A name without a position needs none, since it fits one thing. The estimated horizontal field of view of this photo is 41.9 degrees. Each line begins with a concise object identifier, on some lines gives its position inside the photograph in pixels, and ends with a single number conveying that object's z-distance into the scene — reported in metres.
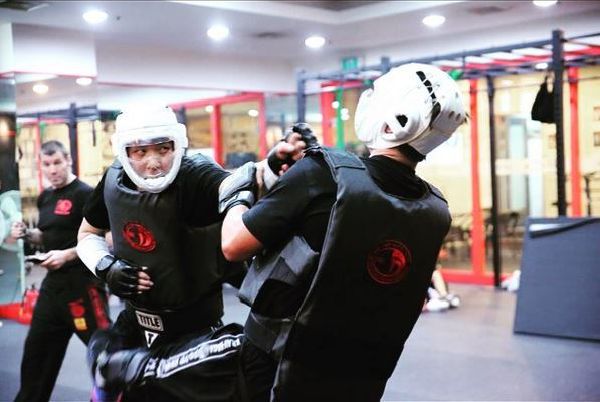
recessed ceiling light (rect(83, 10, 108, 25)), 7.12
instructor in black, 3.76
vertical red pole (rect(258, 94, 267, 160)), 10.74
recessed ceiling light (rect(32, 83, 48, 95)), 7.44
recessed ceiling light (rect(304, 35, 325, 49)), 8.95
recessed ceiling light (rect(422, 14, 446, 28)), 8.00
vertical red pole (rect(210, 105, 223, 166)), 10.97
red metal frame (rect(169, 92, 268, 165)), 10.73
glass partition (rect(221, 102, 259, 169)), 10.93
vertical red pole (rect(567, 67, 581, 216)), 7.99
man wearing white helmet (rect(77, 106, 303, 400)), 2.48
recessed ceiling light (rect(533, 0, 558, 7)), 7.45
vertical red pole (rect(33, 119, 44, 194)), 7.21
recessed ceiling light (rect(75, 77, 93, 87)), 7.82
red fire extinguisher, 6.88
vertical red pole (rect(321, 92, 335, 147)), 9.62
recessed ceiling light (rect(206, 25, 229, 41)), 8.11
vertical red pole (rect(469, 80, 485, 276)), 8.73
